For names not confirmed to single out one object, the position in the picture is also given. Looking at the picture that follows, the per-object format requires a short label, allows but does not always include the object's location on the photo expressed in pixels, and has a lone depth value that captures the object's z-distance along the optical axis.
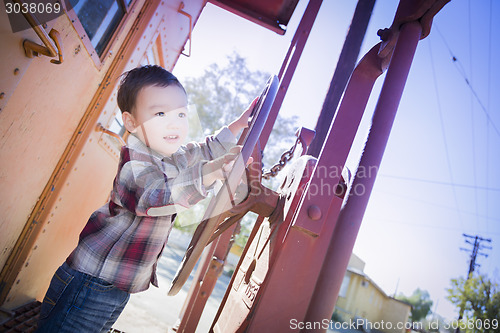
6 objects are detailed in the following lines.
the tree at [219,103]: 12.65
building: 24.95
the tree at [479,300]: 23.25
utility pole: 25.72
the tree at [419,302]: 42.62
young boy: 1.05
